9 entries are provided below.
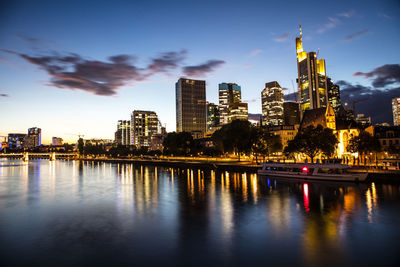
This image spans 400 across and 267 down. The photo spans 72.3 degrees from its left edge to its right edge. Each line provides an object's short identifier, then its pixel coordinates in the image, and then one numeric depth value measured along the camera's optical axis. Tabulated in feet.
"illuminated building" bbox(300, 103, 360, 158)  420.69
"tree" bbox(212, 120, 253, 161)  355.36
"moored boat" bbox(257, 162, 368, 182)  184.65
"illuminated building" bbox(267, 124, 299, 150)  609.74
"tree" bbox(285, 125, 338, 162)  275.18
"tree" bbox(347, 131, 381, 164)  259.19
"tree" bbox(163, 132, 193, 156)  525.75
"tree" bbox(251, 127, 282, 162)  328.90
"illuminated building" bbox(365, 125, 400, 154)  298.97
